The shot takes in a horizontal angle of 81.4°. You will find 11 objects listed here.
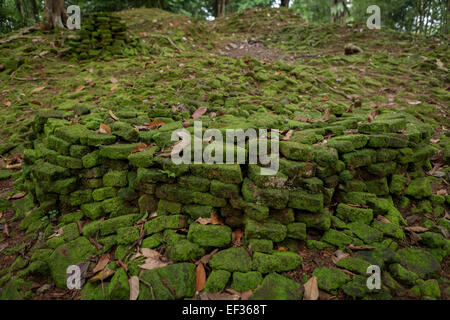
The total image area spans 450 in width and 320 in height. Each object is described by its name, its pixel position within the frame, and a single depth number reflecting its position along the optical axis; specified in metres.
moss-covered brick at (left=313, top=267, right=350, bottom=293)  1.82
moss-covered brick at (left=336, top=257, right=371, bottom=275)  1.91
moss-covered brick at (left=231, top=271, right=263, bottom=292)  1.83
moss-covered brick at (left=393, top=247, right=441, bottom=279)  1.98
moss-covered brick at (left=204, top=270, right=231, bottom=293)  1.84
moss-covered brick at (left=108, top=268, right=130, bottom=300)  1.82
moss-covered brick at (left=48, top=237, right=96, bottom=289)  2.07
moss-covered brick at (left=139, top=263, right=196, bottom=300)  1.80
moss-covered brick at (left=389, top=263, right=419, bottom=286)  1.88
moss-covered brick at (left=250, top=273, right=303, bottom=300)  1.75
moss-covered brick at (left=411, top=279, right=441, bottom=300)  1.82
